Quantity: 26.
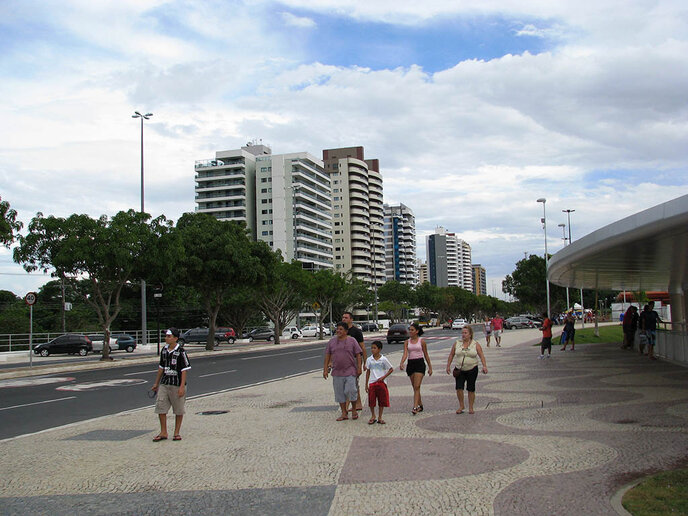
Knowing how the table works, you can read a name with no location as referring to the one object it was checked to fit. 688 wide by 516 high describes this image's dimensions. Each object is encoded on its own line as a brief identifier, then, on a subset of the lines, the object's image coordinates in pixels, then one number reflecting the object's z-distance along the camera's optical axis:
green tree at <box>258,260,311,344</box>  54.33
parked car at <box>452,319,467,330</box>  76.34
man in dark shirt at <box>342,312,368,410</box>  11.04
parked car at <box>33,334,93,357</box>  40.28
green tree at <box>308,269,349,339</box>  61.03
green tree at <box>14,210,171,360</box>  28.12
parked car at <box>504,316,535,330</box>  78.28
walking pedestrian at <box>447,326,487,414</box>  10.98
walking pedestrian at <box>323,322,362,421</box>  10.42
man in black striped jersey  9.10
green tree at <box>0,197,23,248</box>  21.09
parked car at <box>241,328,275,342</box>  65.61
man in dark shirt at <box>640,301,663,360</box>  21.92
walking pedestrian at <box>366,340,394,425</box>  10.27
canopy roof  10.79
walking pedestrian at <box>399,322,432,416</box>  11.12
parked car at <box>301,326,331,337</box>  74.16
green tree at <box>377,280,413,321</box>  114.69
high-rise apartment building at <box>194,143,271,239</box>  118.69
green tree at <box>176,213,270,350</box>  38.06
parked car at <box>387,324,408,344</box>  45.03
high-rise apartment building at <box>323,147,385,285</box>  142.88
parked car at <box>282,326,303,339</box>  72.24
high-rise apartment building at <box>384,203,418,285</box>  188.50
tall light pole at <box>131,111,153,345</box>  40.43
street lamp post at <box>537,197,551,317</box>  61.72
